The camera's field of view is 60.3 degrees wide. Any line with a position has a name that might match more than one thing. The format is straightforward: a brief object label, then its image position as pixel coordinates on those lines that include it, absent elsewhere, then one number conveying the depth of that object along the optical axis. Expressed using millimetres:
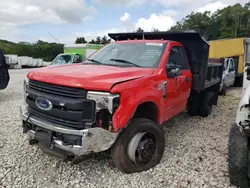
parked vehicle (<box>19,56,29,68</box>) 33734
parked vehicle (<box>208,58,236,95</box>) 9812
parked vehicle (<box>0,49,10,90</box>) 7527
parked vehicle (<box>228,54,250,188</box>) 2709
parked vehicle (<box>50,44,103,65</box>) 16797
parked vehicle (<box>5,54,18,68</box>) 30116
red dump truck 2637
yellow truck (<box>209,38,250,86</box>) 13203
